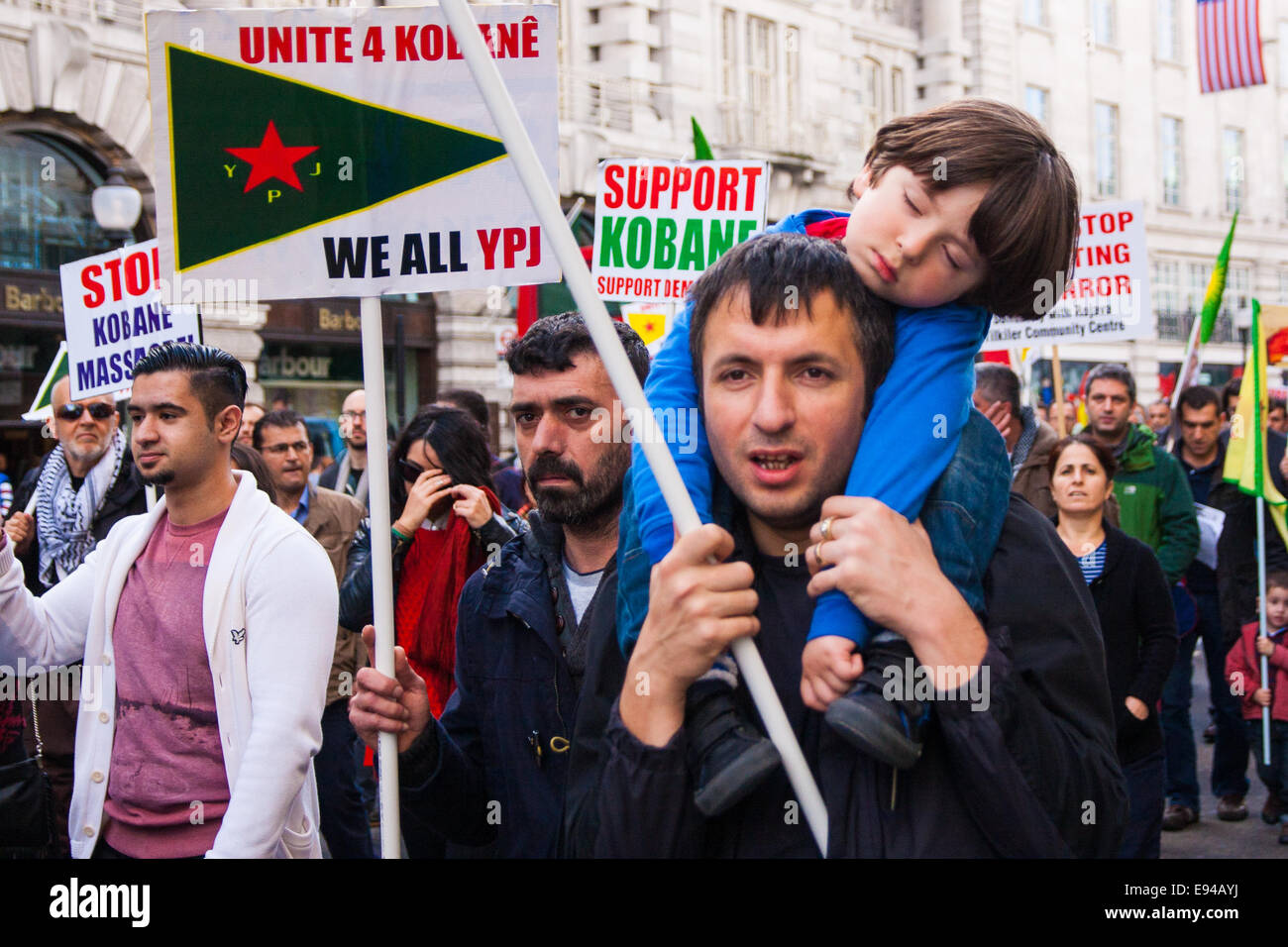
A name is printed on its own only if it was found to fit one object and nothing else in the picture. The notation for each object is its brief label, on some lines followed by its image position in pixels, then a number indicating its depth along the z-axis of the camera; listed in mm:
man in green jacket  7230
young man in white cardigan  3301
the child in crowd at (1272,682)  7062
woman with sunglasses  4469
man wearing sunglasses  6531
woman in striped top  5305
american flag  19969
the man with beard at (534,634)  2830
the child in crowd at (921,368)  1770
